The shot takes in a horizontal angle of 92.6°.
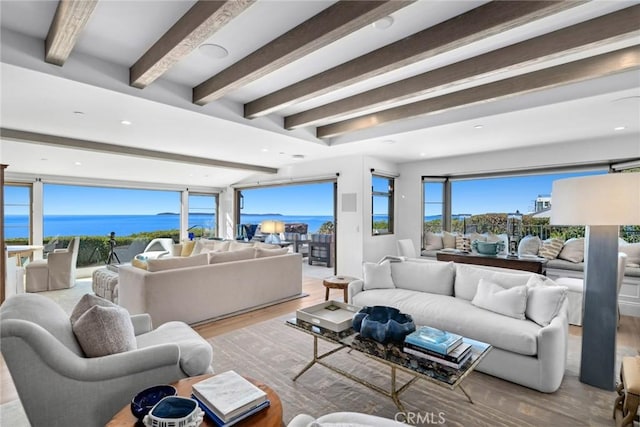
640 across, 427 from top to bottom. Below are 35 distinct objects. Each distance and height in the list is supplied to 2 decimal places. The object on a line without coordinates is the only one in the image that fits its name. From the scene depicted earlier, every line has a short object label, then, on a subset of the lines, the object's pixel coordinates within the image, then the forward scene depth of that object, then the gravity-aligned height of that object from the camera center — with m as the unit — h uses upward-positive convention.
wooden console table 4.08 -0.74
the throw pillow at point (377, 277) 3.62 -0.80
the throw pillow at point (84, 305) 1.80 -0.57
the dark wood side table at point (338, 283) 3.81 -0.92
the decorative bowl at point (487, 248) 4.56 -0.56
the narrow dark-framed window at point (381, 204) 6.37 +0.13
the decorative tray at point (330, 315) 2.35 -0.87
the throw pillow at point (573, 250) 4.60 -0.60
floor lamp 2.14 -0.27
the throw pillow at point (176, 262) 3.50 -0.64
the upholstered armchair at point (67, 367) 1.34 -0.80
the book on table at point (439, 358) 1.80 -0.90
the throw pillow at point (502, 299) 2.61 -0.79
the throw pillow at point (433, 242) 6.22 -0.65
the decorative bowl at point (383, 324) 2.10 -0.81
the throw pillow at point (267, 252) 4.56 -0.66
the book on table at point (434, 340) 1.86 -0.82
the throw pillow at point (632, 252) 4.21 -0.56
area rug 2.02 -1.36
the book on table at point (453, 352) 1.81 -0.87
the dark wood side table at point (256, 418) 1.17 -0.85
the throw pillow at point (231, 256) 4.03 -0.64
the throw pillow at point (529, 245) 4.99 -0.57
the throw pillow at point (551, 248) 4.80 -0.60
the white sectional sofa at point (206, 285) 3.41 -0.95
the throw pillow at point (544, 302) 2.48 -0.76
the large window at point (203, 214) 9.16 -0.15
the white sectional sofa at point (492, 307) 2.29 -0.91
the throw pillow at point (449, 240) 6.12 -0.60
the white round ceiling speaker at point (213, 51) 2.50 +1.33
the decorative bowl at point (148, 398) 1.20 -0.79
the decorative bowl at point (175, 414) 1.05 -0.73
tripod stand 7.64 -1.04
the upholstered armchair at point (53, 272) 5.26 -1.11
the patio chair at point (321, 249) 8.02 -1.04
